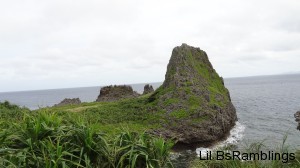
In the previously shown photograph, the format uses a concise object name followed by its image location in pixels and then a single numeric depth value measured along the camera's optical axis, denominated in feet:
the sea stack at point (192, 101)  83.72
